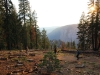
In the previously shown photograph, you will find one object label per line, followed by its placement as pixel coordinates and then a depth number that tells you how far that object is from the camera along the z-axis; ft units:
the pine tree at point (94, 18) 70.99
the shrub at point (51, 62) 28.93
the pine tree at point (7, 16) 66.02
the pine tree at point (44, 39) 145.59
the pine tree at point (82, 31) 98.90
